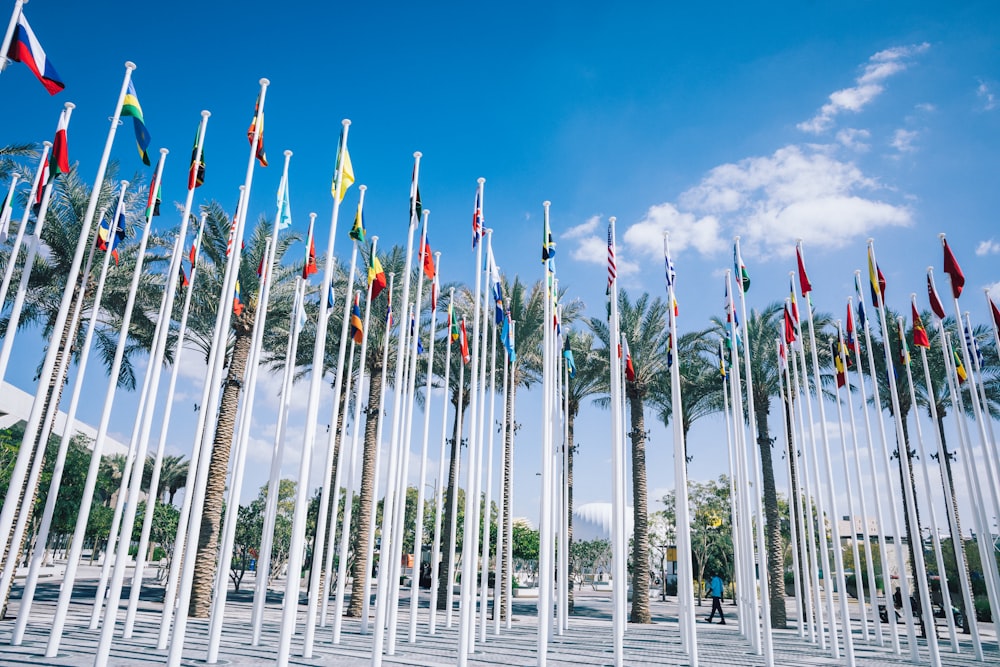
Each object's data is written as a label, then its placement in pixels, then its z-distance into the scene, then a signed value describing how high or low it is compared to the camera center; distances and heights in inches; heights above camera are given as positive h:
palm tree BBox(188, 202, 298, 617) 794.2 +260.0
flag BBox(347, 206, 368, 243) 469.1 +219.7
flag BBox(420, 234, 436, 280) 527.3 +231.0
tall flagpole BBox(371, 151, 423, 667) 374.6 +52.5
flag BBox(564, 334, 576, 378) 780.6 +223.9
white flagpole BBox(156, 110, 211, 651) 440.1 +36.0
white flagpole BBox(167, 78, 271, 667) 331.3 +83.8
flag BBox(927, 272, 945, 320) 599.5 +233.1
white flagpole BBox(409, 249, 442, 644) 566.9 +32.3
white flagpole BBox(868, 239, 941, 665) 474.3 +31.7
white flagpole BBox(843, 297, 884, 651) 585.5 +33.7
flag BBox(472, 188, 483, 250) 515.6 +255.0
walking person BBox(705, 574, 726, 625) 978.7 -46.3
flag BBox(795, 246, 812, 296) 593.9 +244.8
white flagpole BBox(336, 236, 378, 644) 553.6 +37.4
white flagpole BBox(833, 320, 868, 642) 637.3 +82.5
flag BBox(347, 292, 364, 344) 606.2 +196.5
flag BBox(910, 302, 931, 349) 635.5 +216.5
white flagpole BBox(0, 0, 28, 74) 314.2 +236.0
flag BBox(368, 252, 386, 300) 513.3 +207.1
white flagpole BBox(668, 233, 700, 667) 449.7 +34.2
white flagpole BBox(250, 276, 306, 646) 478.7 +45.0
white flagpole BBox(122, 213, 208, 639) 442.6 +42.1
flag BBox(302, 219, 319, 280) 492.7 +212.9
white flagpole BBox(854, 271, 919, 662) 541.6 +17.8
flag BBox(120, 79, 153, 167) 413.4 +258.4
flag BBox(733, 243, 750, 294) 582.2 +247.3
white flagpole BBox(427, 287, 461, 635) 637.9 -16.3
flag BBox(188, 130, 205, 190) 449.1 +244.7
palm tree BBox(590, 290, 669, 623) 1018.7 +282.1
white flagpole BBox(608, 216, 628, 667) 412.5 +47.1
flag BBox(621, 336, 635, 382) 837.6 +233.8
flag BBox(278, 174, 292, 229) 458.0 +228.5
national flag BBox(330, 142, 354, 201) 425.5 +236.5
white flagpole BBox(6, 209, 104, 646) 448.5 +14.5
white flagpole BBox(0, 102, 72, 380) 388.1 +170.3
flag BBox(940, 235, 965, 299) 581.0 +251.2
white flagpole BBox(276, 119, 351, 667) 332.8 +36.1
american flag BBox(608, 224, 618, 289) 495.2 +211.2
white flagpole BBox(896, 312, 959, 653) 591.8 +27.7
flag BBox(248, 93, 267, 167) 426.3 +260.4
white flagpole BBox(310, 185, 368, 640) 442.6 +27.1
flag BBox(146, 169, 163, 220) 491.5 +246.4
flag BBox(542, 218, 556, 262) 521.0 +237.0
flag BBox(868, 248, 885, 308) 593.9 +246.2
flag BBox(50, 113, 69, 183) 430.0 +244.5
